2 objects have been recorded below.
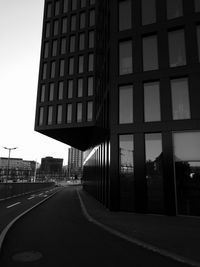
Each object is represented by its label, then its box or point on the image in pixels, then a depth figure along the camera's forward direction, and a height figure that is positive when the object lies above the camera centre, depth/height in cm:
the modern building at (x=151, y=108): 1368 +449
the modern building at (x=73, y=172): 16112 +613
